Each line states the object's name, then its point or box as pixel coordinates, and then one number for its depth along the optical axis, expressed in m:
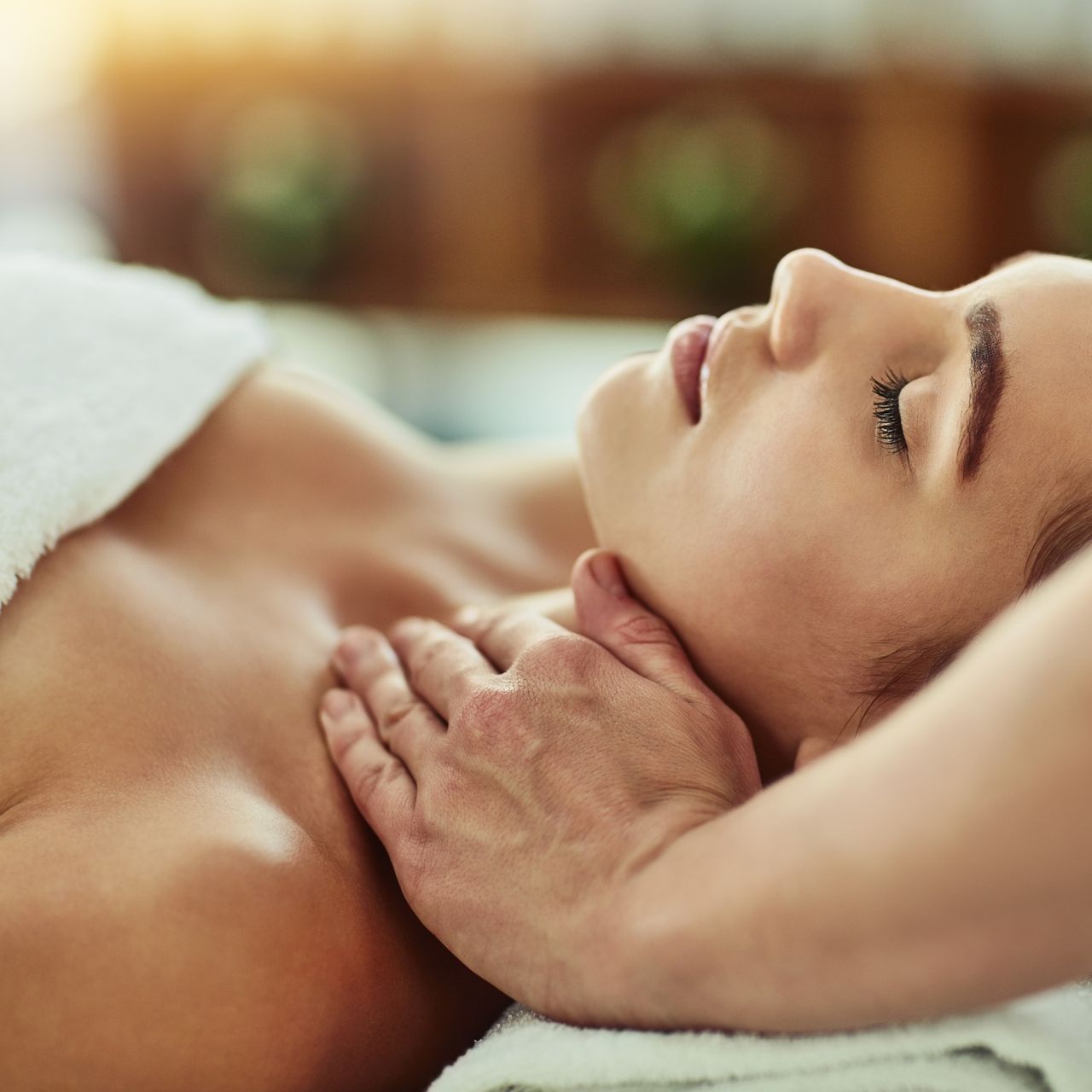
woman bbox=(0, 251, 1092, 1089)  0.67
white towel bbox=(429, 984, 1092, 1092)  0.58
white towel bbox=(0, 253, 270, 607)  0.88
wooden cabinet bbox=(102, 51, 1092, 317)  3.71
